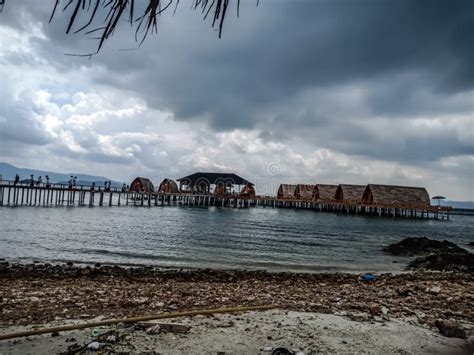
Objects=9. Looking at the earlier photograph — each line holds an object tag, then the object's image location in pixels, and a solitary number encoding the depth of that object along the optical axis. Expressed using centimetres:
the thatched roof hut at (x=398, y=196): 5278
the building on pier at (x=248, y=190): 6488
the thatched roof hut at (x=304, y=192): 6386
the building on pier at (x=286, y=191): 6625
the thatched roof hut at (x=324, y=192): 6034
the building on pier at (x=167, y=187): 6350
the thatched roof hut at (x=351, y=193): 5638
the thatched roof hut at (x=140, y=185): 6072
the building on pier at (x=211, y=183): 6519
